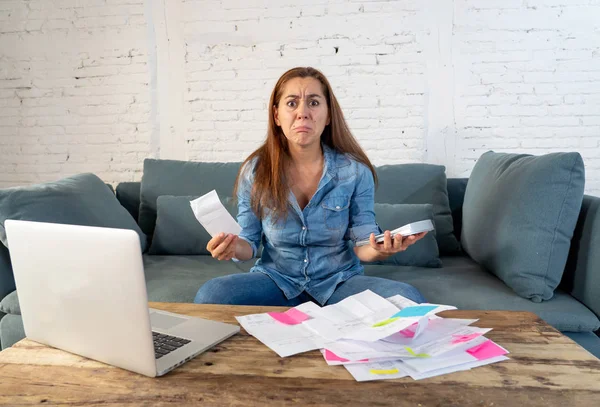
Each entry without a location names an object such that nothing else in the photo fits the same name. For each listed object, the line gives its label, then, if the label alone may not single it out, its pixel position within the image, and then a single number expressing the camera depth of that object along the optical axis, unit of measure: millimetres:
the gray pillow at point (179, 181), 2531
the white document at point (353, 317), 1014
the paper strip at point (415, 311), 973
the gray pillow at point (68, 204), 1975
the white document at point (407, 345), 924
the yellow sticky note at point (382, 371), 878
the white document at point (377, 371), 865
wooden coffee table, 803
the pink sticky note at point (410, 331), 972
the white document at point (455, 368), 867
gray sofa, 1658
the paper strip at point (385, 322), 978
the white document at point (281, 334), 991
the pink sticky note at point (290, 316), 1134
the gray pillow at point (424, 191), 2375
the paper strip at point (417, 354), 922
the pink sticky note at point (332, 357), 924
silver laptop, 831
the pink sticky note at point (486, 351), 947
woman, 1666
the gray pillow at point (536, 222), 1738
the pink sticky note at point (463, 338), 962
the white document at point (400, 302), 1120
